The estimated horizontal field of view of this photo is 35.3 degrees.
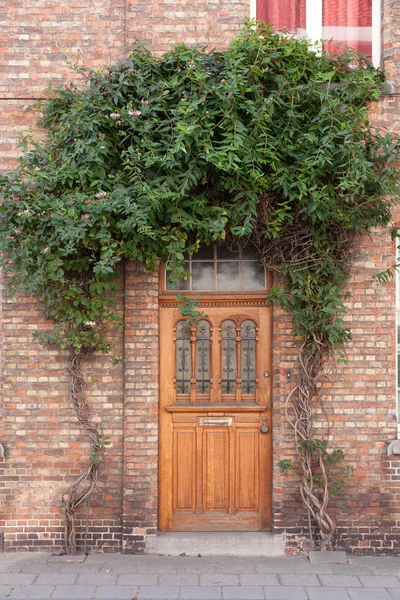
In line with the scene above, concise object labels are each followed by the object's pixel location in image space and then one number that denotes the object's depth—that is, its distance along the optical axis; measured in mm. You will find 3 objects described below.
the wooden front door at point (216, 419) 6699
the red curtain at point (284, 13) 6887
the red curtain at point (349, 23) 6965
